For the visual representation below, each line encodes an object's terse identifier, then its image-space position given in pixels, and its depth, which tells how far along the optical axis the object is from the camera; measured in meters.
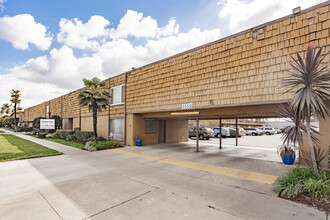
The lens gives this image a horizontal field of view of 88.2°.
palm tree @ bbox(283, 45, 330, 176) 4.36
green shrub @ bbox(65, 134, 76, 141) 16.55
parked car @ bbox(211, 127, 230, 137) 22.02
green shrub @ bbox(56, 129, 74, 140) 17.53
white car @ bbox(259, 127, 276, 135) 30.71
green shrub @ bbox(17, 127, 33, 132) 31.80
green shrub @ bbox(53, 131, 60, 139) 19.37
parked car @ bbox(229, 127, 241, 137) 22.96
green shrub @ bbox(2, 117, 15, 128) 47.38
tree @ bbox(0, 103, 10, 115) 54.07
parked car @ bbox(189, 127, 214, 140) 19.30
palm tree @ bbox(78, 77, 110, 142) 12.46
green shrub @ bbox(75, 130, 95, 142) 14.67
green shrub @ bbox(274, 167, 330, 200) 3.94
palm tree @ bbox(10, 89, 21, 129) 36.64
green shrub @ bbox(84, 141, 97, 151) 11.12
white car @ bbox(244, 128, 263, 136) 29.44
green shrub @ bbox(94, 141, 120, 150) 11.58
